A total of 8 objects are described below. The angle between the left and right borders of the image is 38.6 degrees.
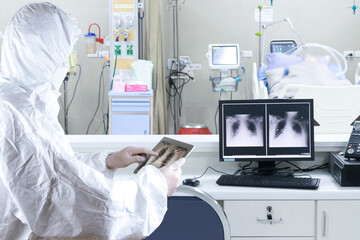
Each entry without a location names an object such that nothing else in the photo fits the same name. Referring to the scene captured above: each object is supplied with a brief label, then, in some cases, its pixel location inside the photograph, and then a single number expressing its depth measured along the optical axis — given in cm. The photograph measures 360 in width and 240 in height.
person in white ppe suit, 126
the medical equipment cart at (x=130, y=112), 489
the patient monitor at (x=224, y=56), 514
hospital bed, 311
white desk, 213
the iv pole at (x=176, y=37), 599
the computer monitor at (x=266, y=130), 238
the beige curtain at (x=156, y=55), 543
